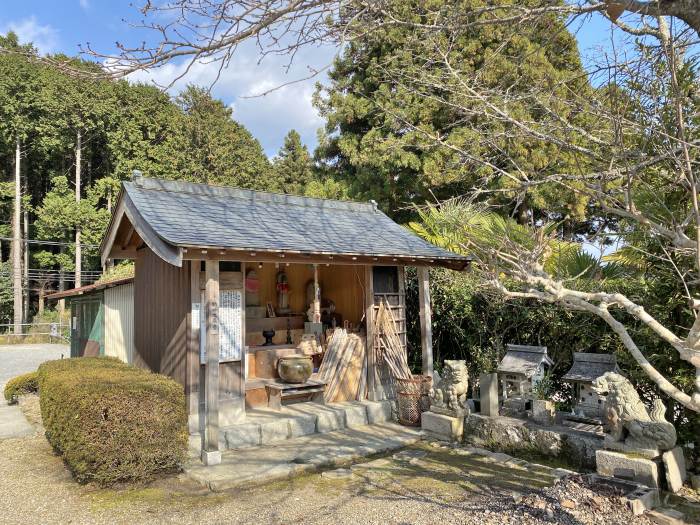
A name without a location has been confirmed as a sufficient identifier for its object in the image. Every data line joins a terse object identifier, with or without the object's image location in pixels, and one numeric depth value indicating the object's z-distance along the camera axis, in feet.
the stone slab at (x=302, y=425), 22.65
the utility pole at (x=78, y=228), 85.81
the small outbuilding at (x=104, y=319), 31.71
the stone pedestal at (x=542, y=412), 20.22
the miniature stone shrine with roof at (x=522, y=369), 21.62
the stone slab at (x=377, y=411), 25.23
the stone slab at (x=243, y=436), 20.80
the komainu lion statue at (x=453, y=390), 22.08
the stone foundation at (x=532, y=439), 18.04
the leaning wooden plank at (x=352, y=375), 26.68
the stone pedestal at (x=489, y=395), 21.30
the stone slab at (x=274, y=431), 21.70
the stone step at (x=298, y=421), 21.20
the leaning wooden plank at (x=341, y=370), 26.22
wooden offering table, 24.66
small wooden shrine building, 20.20
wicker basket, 24.40
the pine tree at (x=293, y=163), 100.63
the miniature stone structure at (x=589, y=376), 19.20
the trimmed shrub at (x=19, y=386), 32.55
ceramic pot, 25.39
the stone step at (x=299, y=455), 17.54
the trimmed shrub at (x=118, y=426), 16.15
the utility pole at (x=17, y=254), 82.94
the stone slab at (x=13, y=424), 24.97
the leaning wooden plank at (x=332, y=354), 26.58
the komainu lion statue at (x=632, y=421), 14.97
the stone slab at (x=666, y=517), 12.73
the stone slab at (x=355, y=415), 24.44
